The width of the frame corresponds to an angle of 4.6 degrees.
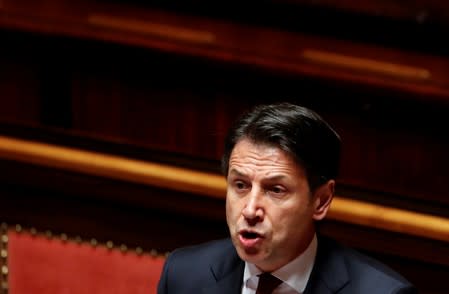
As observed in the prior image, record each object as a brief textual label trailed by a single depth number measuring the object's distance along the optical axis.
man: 8.65
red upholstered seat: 9.32
